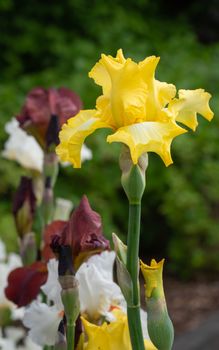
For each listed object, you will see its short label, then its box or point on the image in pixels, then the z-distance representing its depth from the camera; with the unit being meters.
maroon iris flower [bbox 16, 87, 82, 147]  1.77
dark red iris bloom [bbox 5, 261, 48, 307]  1.62
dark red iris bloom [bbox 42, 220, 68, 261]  1.61
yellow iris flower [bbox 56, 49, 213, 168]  1.38
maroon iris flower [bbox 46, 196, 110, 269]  1.46
